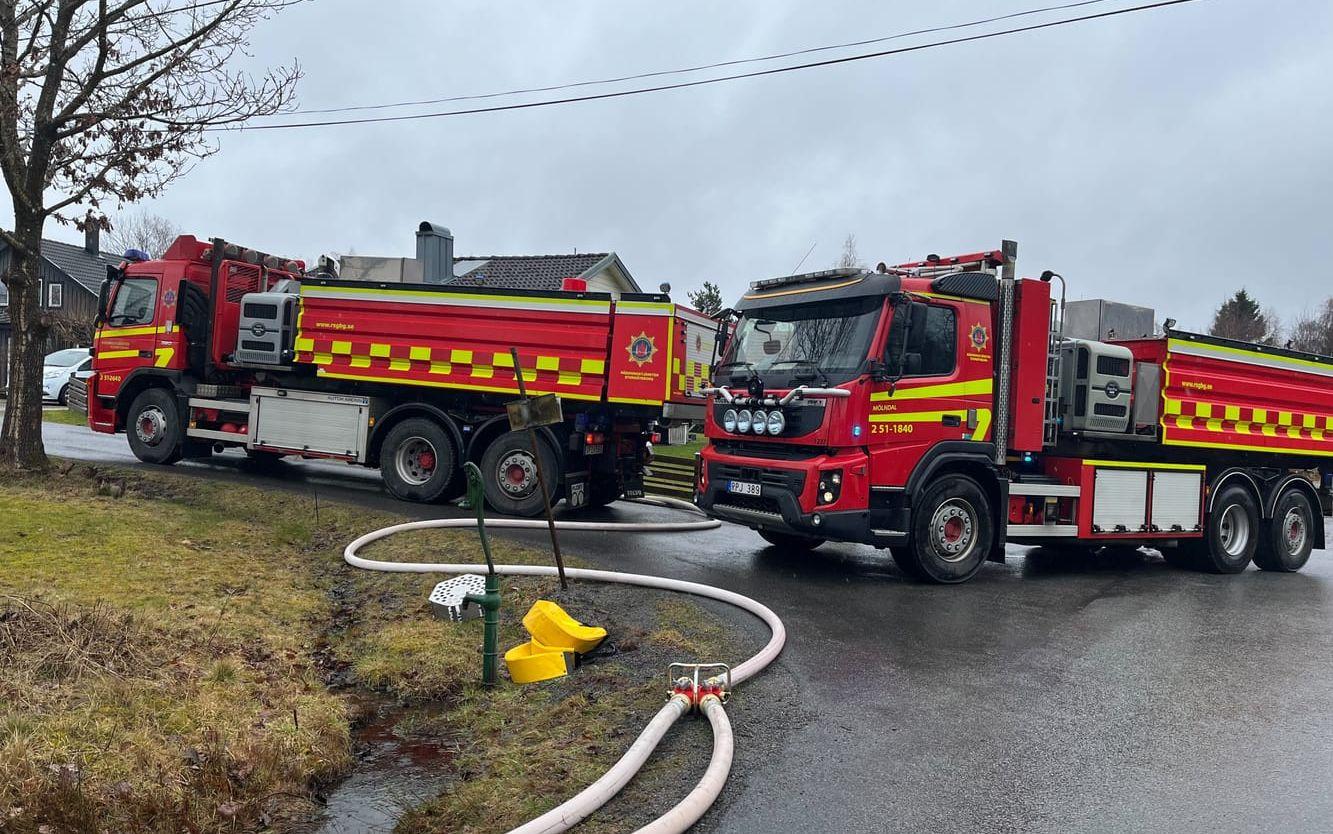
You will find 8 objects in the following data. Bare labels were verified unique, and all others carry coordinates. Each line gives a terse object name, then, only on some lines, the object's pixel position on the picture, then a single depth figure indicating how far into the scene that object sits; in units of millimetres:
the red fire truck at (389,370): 10711
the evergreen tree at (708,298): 34656
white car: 25031
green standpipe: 5152
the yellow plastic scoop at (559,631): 5574
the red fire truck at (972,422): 7906
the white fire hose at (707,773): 3383
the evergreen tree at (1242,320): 58462
